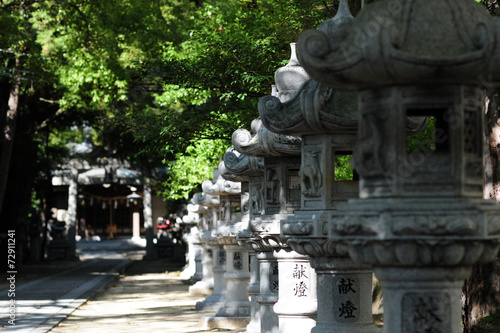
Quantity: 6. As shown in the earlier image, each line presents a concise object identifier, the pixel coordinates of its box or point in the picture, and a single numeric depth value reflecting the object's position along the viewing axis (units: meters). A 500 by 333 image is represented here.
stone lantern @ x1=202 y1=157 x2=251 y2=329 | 15.95
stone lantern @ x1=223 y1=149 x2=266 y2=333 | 11.41
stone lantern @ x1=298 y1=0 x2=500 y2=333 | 5.41
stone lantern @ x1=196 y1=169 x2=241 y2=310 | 16.28
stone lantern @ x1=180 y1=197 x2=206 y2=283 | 25.86
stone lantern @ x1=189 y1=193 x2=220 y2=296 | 20.78
